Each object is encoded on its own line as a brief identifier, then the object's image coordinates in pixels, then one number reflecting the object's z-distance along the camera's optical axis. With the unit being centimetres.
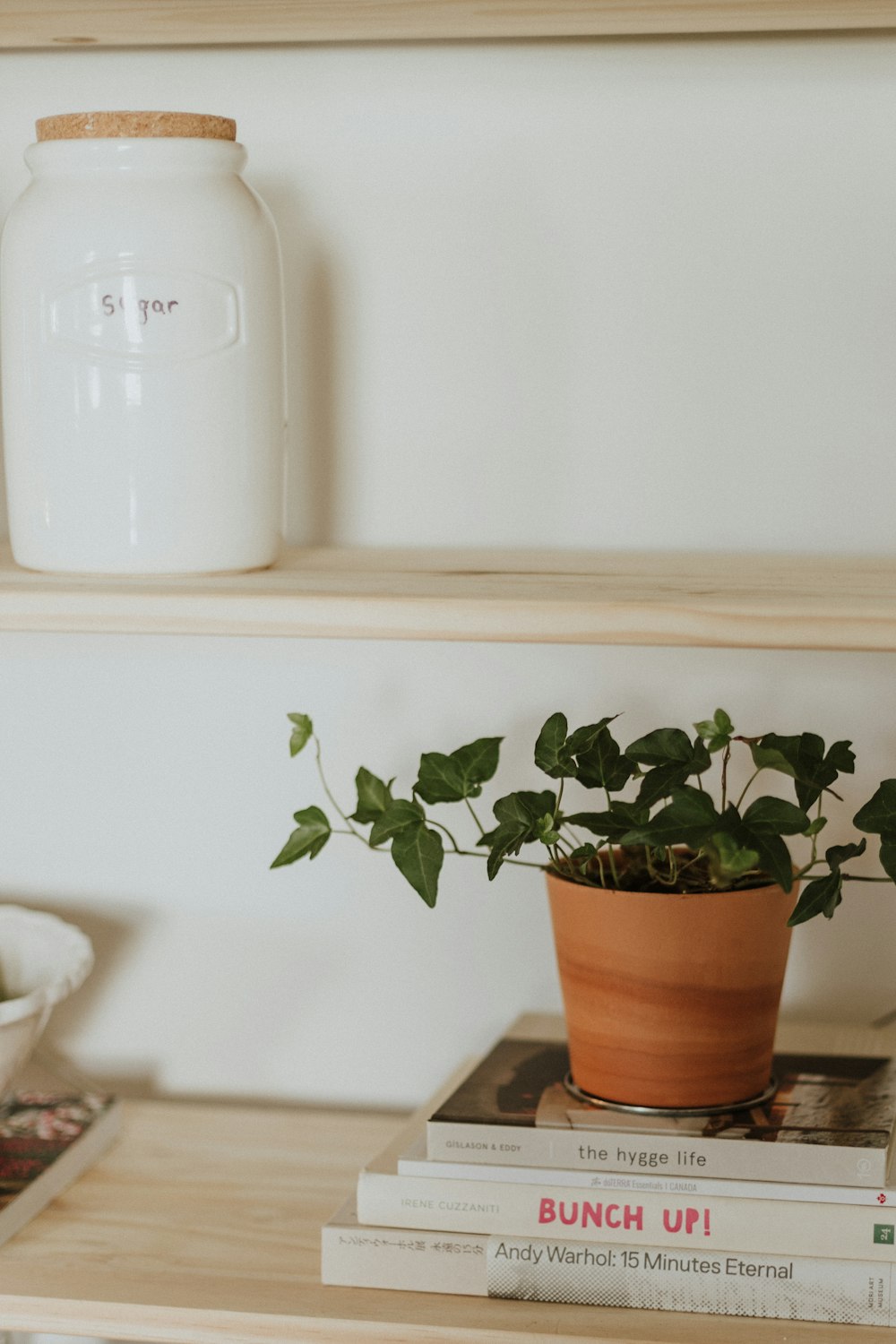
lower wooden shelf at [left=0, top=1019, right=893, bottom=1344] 148
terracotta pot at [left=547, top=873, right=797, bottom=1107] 153
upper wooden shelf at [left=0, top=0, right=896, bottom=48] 154
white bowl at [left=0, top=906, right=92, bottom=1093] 170
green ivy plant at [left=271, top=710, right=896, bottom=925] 149
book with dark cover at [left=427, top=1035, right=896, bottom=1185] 150
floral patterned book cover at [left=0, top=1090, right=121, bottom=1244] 161
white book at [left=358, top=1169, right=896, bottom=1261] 149
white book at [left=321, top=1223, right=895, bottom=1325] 148
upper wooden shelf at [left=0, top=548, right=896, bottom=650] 142
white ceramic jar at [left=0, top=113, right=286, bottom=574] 147
